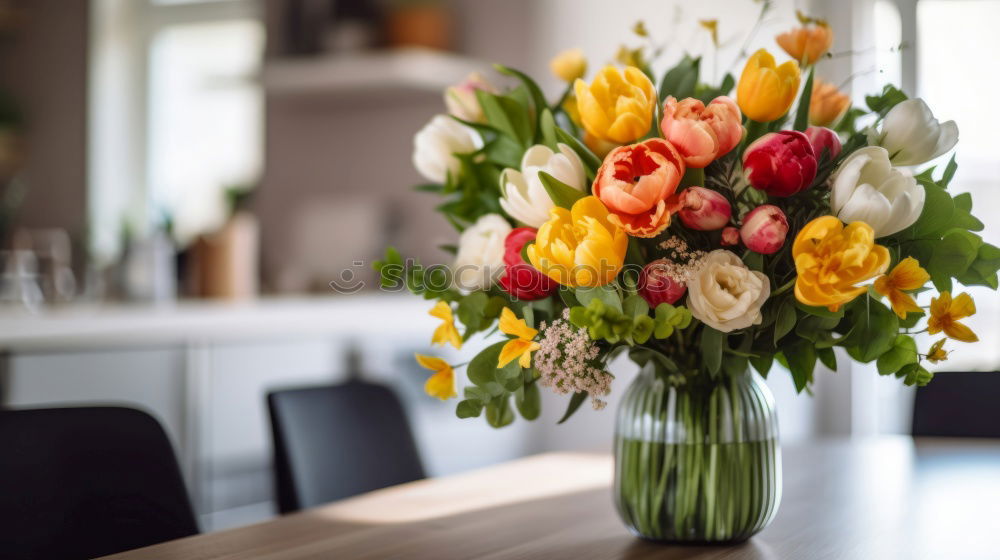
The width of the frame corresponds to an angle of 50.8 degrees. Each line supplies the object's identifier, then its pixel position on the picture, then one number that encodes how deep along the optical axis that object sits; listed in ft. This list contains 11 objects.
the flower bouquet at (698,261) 2.88
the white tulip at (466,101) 3.69
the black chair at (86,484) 3.66
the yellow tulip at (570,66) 3.75
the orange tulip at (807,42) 3.39
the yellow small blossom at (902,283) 2.95
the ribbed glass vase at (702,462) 3.28
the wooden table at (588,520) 3.40
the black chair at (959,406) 6.42
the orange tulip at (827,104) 3.50
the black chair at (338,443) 5.07
